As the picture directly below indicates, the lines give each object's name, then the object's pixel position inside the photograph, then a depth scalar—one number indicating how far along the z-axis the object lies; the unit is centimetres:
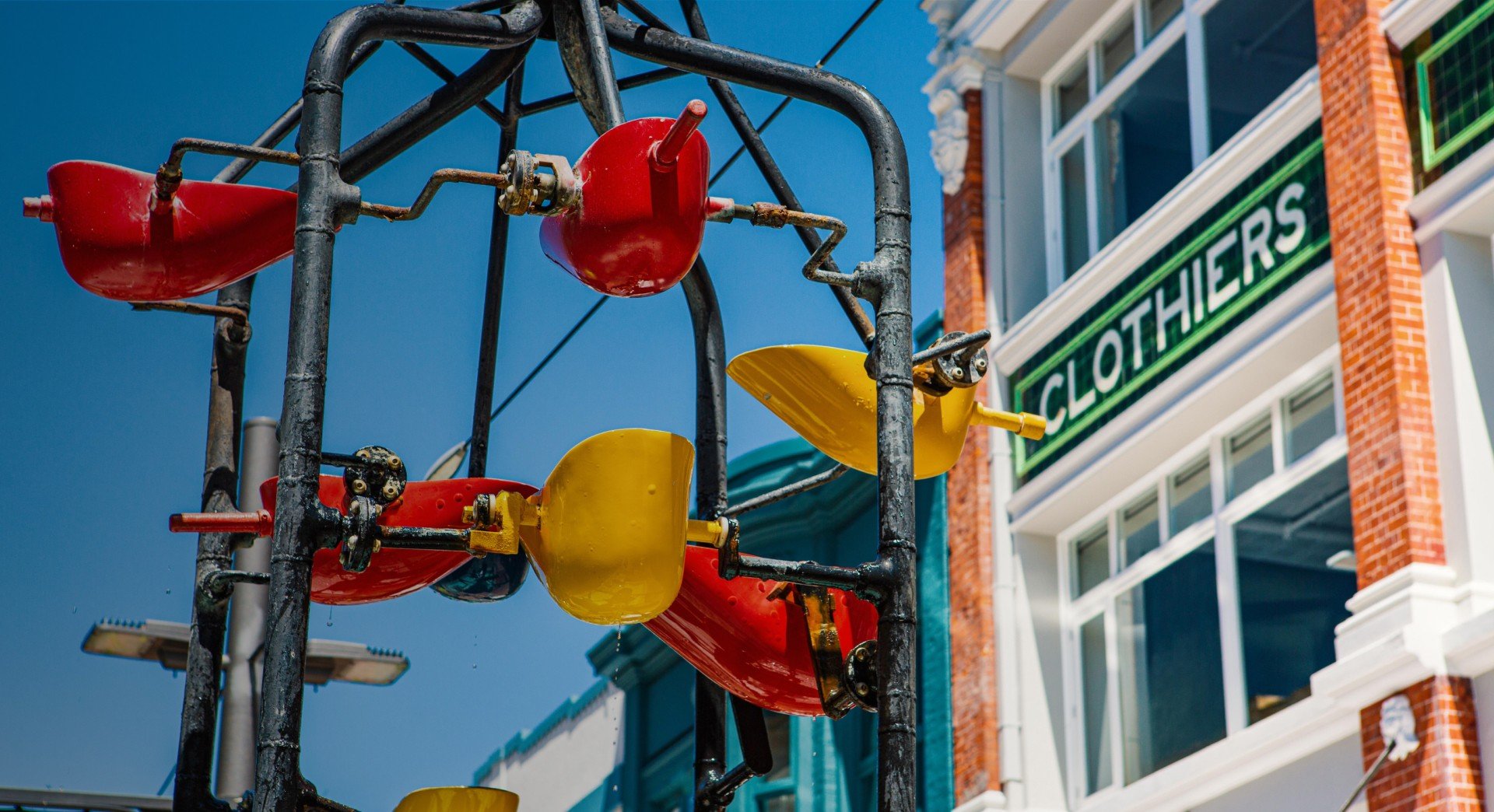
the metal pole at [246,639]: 887
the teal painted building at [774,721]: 1748
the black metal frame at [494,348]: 451
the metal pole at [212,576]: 586
